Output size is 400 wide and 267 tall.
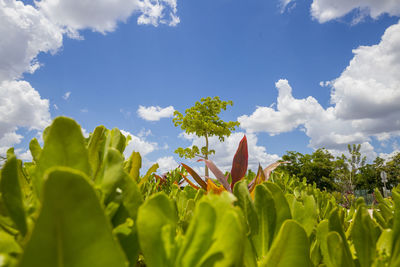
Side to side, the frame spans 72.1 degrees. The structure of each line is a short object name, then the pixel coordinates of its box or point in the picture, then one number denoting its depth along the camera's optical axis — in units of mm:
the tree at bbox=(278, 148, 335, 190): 41281
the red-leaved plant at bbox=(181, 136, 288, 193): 1306
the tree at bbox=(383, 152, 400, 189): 39250
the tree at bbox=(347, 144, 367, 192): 23628
